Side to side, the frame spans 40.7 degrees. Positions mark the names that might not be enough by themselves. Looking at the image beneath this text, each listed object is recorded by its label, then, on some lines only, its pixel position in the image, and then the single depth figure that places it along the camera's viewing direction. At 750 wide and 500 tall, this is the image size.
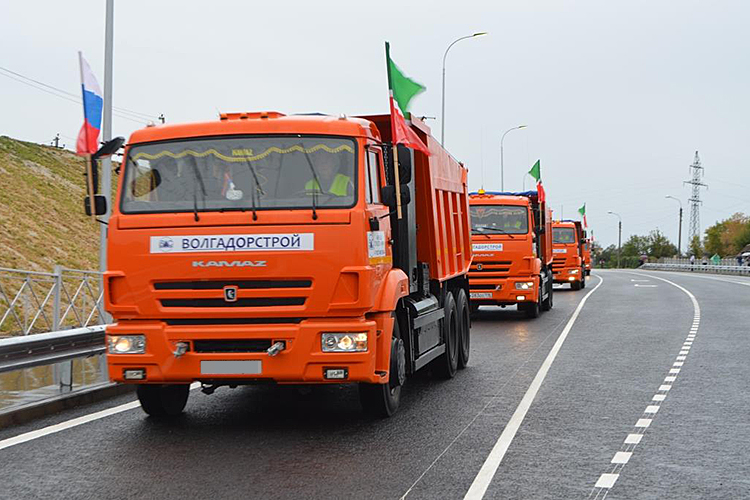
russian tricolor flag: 12.44
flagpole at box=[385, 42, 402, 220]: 8.38
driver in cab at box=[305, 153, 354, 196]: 8.03
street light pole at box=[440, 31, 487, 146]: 39.62
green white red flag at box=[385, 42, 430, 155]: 9.07
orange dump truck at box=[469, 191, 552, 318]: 20.89
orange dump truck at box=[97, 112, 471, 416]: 7.75
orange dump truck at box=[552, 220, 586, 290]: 37.53
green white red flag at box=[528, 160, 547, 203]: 33.47
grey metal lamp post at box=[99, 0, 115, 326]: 14.35
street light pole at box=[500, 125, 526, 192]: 53.41
